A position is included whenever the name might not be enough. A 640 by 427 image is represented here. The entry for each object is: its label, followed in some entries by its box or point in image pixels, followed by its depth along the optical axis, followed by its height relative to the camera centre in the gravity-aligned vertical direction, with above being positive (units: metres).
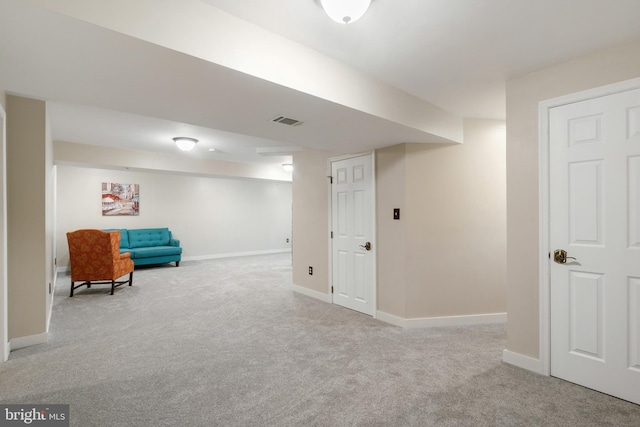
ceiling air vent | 2.69 +0.83
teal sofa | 6.86 -0.77
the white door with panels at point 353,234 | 3.98 -0.29
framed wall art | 7.33 +0.36
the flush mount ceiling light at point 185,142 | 4.94 +1.15
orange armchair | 4.75 -0.65
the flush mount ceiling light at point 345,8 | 1.58 +1.06
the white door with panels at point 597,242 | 2.08 -0.22
